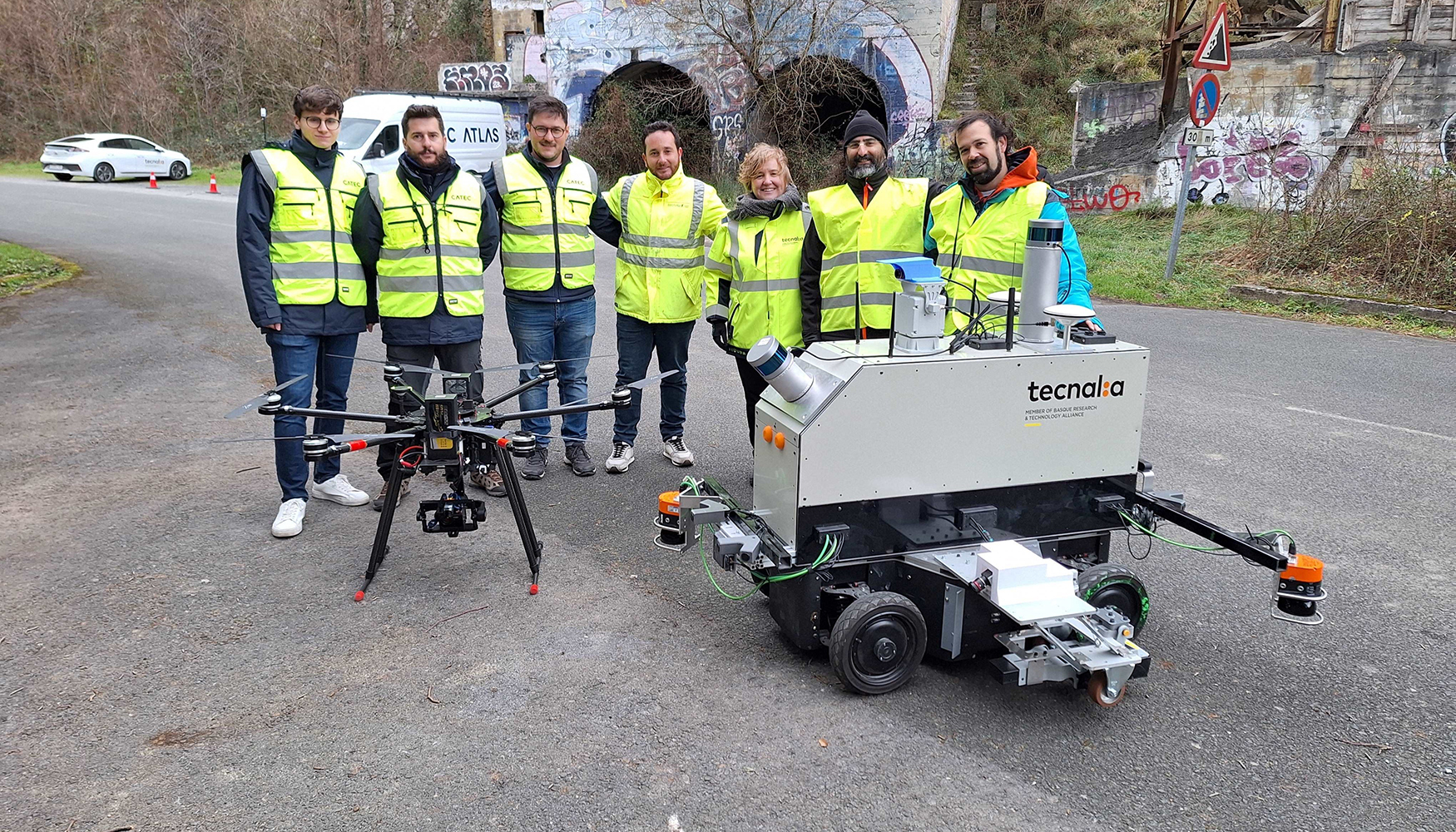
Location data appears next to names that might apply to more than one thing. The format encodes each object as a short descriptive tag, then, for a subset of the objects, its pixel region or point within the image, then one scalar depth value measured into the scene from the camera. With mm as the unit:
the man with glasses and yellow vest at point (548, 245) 5605
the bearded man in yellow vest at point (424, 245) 5086
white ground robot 3418
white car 27578
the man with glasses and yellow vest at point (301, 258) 4969
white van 19438
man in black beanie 4711
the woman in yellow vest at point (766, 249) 5141
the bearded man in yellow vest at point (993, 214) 4289
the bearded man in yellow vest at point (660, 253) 5711
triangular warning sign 10844
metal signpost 10836
